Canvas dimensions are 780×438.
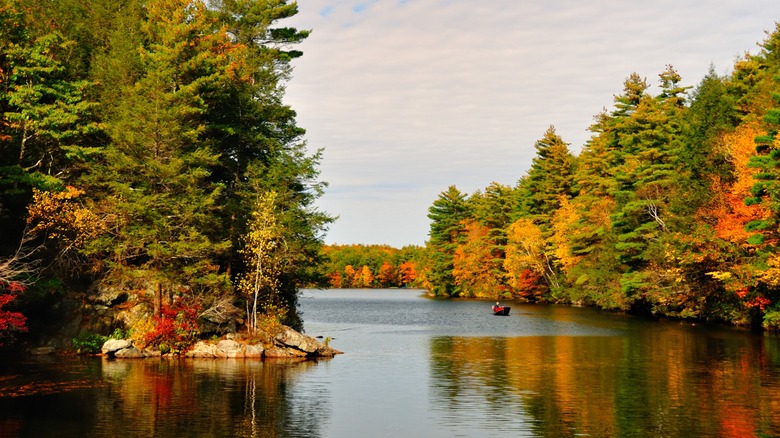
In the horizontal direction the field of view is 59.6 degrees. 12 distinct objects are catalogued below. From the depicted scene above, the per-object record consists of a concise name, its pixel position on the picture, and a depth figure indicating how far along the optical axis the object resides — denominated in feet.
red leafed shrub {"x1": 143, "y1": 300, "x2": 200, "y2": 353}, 131.13
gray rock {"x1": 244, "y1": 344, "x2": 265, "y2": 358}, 135.03
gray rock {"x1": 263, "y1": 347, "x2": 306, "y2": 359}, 135.44
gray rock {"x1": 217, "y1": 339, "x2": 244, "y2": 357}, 133.79
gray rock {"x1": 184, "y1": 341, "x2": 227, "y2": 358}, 132.87
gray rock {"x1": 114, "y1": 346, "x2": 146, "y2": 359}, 128.47
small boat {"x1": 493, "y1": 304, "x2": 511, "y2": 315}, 257.75
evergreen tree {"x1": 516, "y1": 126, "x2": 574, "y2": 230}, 373.20
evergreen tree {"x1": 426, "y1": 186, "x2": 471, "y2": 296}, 467.11
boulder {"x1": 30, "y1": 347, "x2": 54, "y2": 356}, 131.44
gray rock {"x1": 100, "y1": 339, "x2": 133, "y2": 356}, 129.39
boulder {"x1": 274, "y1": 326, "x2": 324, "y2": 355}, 137.59
